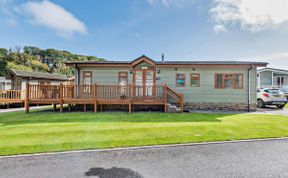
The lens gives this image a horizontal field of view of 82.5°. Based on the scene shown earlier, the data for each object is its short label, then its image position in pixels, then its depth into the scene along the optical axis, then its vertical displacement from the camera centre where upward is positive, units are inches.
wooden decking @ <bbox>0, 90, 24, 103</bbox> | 569.1 -25.0
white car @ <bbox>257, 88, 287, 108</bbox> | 507.8 -20.7
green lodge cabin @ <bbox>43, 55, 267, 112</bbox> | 458.0 +28.6
